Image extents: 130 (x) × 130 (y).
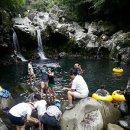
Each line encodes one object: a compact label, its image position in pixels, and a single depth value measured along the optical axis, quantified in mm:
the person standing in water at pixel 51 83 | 9223
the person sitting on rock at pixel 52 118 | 5651
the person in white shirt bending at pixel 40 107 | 5933
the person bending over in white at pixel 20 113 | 5655
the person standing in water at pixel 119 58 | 18780
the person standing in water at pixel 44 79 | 9409
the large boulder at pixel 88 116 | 6358
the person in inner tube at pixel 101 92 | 8838
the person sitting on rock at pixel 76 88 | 6723
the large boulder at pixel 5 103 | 8767
